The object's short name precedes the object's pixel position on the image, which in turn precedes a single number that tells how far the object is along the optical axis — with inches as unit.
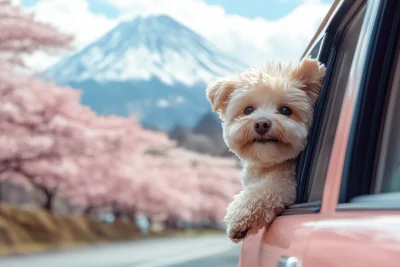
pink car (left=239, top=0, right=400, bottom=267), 44.8
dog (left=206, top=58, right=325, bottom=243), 80.4
